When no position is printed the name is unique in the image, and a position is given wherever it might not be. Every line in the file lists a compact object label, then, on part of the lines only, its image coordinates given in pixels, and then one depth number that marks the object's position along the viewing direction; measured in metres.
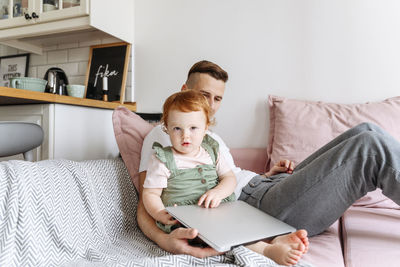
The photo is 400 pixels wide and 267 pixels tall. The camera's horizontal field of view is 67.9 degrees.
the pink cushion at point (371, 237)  0.74
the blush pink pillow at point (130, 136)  1.07
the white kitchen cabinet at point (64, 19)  1.61
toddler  0.82
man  0.75
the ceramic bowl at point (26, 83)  1.36
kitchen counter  1.16
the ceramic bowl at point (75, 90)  1.67
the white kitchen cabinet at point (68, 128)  1.33
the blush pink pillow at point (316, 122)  1.27
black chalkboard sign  1.87
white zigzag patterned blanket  0.65
